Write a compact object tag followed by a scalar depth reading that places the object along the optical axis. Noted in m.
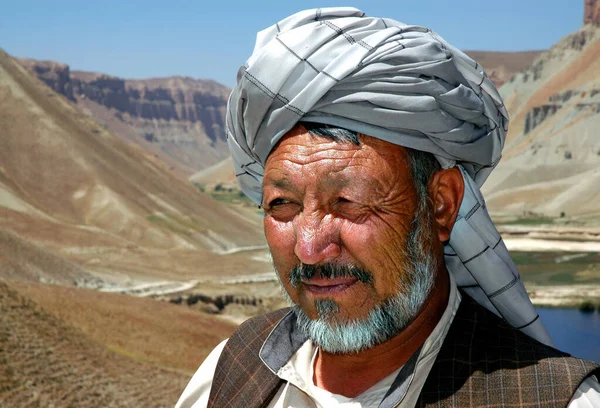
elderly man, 1.62
